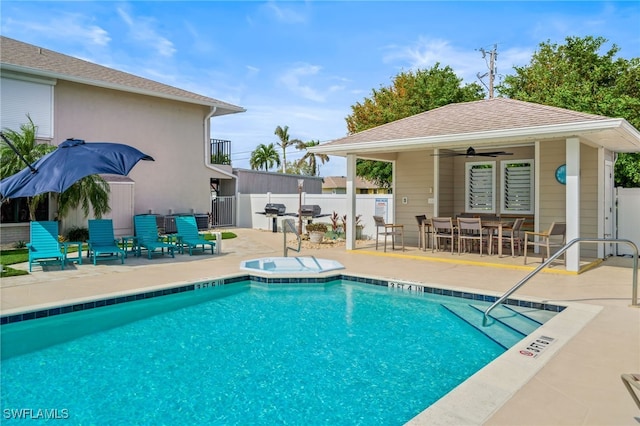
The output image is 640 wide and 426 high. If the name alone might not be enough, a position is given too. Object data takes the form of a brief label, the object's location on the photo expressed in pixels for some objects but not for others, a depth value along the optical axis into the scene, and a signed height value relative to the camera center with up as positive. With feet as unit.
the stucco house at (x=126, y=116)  43.16 +10.67
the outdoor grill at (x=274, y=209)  61.11 +0.06
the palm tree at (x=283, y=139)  159.63 +25.56
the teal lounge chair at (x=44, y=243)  30.12 -2.30
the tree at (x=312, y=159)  161.17 +19.98
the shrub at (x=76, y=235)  43.29 -2.48
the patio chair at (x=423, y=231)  39.27 -2.06
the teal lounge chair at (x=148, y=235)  36.40 -2.19
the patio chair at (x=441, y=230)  36.70 -1.81
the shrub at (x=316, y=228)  47.47 -2.02
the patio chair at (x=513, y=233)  34.01 -1.98
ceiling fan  37.24 +4.75
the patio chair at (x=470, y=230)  35.06 -1.77
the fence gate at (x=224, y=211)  67.92 -0.23
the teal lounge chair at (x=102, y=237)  33.24 -2.12
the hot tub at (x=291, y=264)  31.09 -3.97
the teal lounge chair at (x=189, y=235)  38.60 -2.28
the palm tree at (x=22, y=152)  36.46 +4.92
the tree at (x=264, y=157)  149.48 +17.91
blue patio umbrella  29.37 +2.98
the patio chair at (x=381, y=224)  38.65 -1.32
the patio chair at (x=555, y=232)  30.60 -1.65
